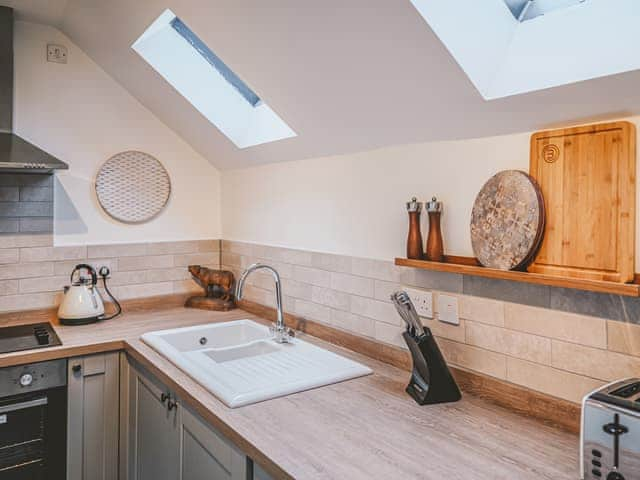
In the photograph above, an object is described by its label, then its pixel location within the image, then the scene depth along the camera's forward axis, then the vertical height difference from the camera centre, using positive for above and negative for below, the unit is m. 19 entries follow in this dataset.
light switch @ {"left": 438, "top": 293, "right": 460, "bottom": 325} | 1.61 -0.22
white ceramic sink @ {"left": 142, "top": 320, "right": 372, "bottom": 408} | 1.59 -0.46
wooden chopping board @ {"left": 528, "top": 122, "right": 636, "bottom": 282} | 1.18 +0.11
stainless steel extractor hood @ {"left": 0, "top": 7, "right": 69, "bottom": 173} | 2.16 +0.66
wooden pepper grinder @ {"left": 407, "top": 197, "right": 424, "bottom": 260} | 1.67 +0.03
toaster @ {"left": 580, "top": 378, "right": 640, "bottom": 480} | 0.93 -0.37
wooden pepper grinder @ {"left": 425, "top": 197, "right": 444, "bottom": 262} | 1.61 +0.02
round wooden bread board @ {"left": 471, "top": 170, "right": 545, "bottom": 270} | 1.34 +0.06
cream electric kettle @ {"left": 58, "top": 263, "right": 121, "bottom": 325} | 2.40 -0.31
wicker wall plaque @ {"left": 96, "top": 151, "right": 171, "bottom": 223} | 2.69 +0.29
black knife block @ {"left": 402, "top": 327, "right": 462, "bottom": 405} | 1.49 -0.40
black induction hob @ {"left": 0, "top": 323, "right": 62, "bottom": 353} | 2.05 -0.43
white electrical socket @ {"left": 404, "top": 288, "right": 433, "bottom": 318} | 1.69 -0.21
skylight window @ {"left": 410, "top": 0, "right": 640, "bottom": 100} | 1.15 +0.52
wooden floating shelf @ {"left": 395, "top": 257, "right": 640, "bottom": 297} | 1.10 -0.09
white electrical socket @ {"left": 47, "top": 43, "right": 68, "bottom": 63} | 2.54 +0.95
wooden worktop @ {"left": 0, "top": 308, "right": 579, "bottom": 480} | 1.12 -0.50
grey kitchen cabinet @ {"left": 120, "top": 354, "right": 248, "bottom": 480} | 1.47 -0.70
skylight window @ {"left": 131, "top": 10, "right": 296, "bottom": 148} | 2.36 +0.77
